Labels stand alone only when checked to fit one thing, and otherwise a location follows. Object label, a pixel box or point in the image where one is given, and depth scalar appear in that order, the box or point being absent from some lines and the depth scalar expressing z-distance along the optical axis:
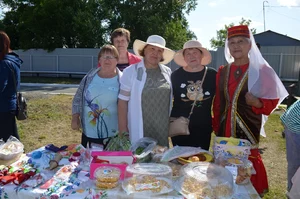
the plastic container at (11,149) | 2.11
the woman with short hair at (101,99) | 2.65
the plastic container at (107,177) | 1.75
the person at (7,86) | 3.05
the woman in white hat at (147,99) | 2.61
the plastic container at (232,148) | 2.08
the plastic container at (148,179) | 1.68
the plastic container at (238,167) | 1.85
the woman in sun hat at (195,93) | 2.66
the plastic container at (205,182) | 1.63
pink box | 1.93
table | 1.69
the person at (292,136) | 2.03
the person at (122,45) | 3.37
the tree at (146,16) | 20.12
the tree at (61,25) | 20.22
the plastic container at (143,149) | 2.05
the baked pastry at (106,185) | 1.74
